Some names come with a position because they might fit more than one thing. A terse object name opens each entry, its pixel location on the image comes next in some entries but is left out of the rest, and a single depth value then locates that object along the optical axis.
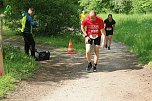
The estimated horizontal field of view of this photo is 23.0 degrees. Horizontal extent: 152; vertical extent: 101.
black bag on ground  14.27
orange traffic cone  16.36
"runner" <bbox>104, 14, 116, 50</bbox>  18.38
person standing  13.37
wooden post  10.66
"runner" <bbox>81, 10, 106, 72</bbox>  12.30
